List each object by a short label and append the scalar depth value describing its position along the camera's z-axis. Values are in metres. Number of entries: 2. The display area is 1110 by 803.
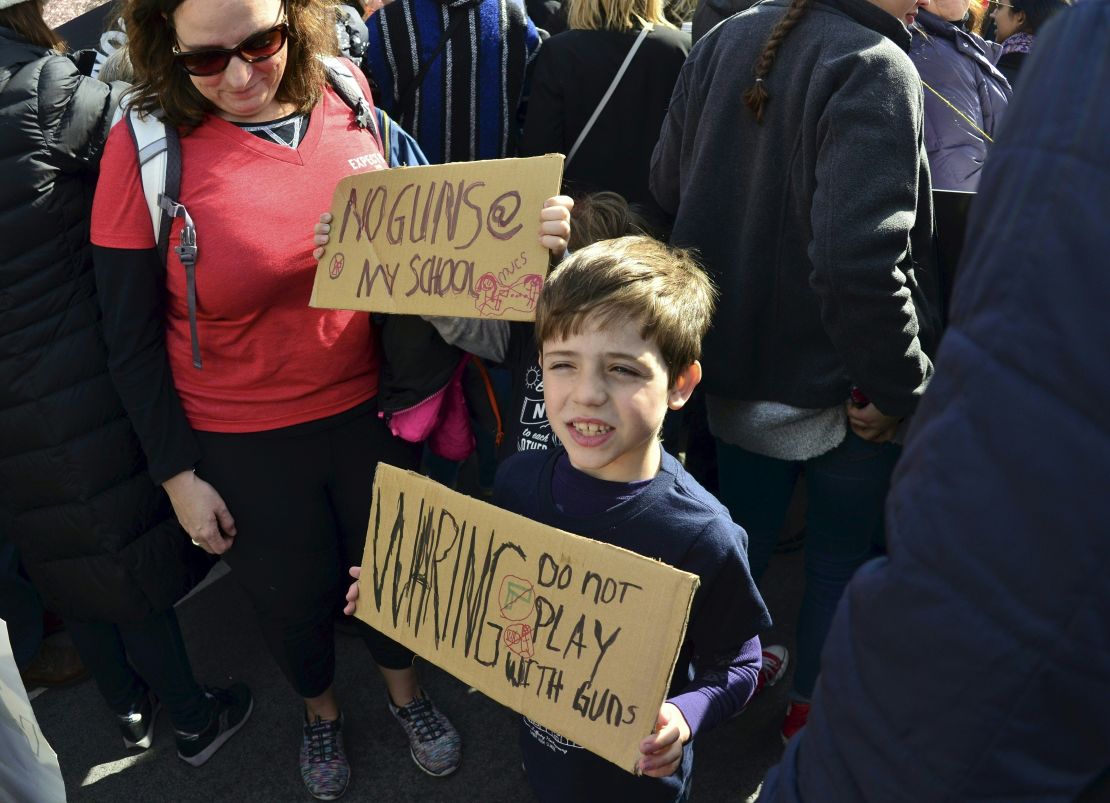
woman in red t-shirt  2.00
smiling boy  1.56
